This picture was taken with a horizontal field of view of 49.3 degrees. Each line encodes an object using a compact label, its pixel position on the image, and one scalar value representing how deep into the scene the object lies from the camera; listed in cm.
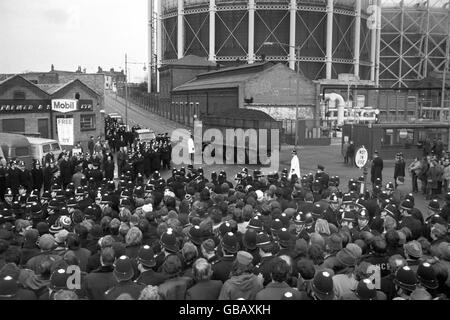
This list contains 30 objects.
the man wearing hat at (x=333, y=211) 942
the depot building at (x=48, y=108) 3294
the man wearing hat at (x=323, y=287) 527
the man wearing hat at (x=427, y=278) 570
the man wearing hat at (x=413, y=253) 686
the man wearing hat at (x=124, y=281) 552
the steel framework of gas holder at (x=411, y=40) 8719
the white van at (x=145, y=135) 3556
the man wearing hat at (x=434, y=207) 1070
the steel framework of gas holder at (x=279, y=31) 6938
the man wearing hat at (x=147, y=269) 598
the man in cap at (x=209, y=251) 686
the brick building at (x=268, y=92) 4284
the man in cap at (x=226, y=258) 634
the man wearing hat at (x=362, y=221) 913
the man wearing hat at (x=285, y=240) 750
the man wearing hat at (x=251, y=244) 716
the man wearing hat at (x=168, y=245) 678
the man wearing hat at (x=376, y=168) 2048
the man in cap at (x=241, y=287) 553
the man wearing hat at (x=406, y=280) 566
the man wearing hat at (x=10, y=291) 523
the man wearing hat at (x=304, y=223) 852
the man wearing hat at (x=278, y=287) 519
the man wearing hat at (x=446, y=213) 1043
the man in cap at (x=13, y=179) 1786
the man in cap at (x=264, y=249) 660
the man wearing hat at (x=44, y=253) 680
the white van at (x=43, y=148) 2473
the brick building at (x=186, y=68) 6850
